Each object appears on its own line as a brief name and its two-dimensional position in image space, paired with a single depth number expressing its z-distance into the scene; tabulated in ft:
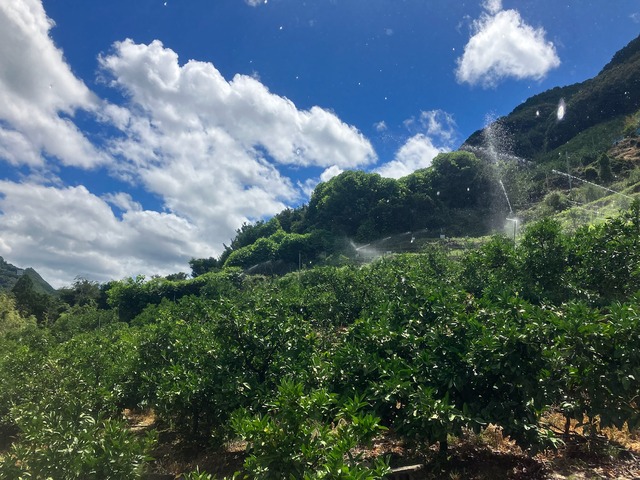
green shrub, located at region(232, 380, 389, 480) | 12.94
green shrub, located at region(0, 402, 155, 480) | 15.79
